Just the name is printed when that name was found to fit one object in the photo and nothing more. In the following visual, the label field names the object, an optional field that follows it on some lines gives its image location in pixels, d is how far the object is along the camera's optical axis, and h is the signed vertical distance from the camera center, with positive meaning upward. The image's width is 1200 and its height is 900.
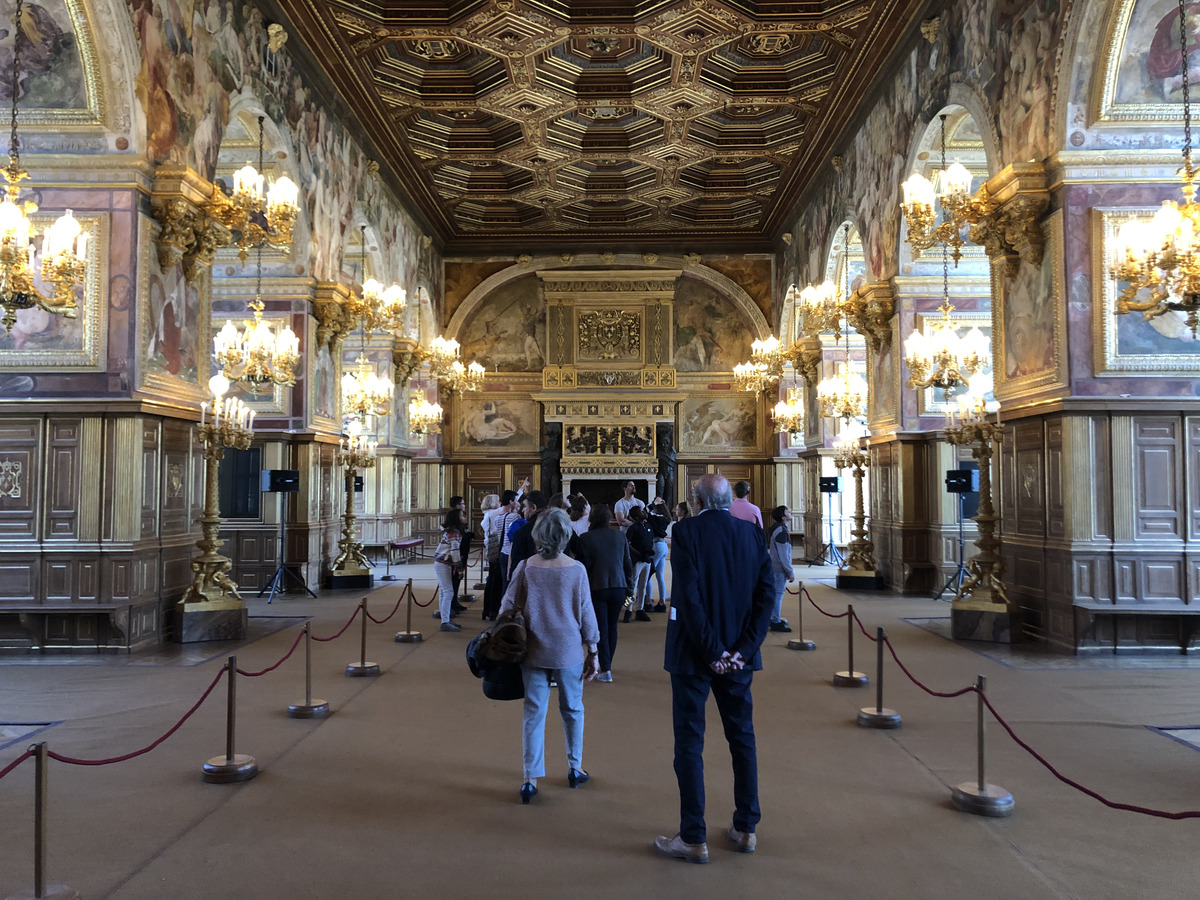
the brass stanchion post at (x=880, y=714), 6.33 -1.75
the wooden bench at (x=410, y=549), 19.52 -1.70
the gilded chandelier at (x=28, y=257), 6.83 +1.87
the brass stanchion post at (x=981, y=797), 4.61 -1.73
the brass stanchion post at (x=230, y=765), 5.10 -1.70
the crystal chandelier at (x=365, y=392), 16.66 +1.78
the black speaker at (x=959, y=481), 11.99 -0.01
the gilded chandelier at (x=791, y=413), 21.66 +1.74
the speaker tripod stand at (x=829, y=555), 20.89 -1.84
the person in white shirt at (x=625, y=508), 13.34 -0.42
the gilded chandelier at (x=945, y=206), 9.97 +3.24
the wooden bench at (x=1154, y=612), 8.77 -1.36
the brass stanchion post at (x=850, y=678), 7.70 -1.79
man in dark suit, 4.04 -0.80
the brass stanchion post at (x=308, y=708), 6.63 -1.75
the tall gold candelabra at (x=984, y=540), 9.87 -0.70
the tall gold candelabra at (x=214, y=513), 9.89 -0.35
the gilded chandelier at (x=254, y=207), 9.64 +3.16
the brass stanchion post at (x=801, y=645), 9.62 -1.85
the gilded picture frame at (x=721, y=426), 27.95 +1.81
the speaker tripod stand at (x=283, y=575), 14.20 -1.56
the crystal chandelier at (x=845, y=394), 16.86 +1.72
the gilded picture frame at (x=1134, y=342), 9.02 +1.46
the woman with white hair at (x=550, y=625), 4.79 -0.81
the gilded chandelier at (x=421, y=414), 21.59 +1.76
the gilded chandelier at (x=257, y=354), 11.20 +1.76
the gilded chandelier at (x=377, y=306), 15.42 +3.28
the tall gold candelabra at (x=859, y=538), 15.54 -1.07
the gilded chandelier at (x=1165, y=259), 6.85 +1.81
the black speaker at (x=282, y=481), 13.09 +0.03
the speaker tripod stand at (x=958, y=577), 12.85 -1.53
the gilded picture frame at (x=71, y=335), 9.09 +1.60
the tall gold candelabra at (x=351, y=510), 15.55 -0.50
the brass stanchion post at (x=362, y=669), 8.12 -1.78
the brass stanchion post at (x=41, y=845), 3.50 -1.49
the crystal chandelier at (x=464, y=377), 22.78 +2.91
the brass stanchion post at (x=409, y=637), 10.03 -1.82
